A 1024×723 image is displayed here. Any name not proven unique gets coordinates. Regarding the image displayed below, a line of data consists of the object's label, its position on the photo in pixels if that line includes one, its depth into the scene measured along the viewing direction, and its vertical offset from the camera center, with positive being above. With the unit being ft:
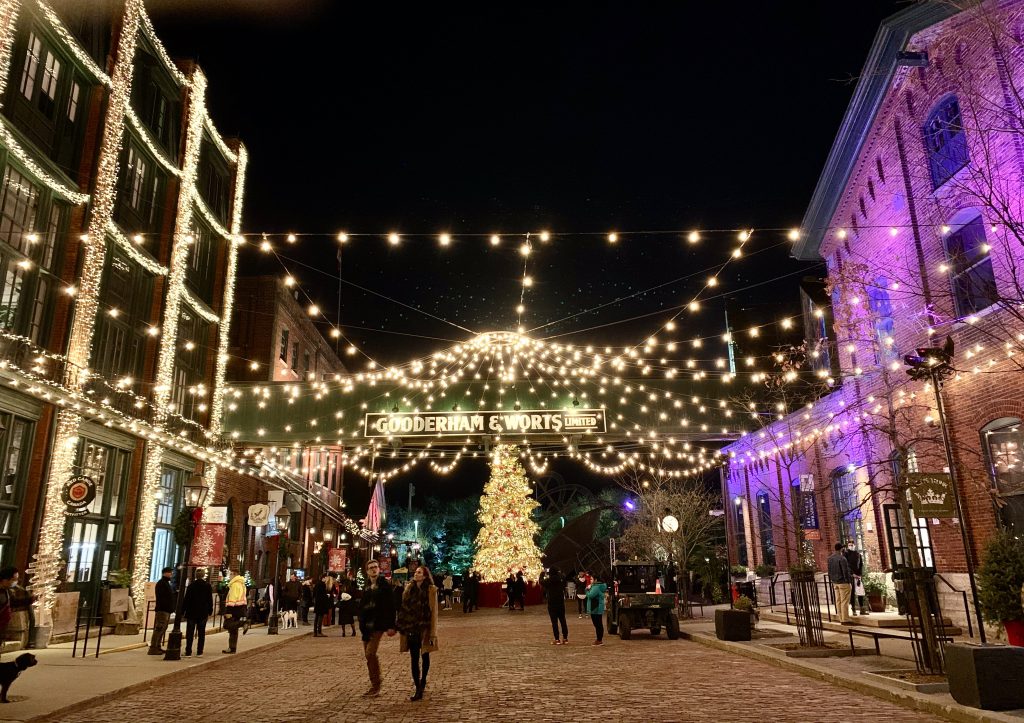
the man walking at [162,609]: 46.88 -1.66
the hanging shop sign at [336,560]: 101.24 +2.65
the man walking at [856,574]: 62.69 +0.07
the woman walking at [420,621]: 30.99 -1.64
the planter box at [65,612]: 52.85 -2.00
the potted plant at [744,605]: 56.03 -2.07
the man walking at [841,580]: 56.24 -0.35
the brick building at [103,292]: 52.08 +23.91
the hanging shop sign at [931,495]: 33.31 +3.42
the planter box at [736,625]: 50.16 -3.14
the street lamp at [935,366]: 33.30 +9.28
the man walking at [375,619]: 31.68 -1.57
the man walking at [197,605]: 45.39 -1.34
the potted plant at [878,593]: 61.87 -1.45
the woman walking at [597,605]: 53.36 -1.88
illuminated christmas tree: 128.98 +8.80
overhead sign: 79.05 +15.76
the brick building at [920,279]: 47.06 +20.26
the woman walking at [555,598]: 52.47 -1.34
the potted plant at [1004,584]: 38.17 -0.53
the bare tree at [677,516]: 106.01 +8.95
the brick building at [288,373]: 99.49 +27.81
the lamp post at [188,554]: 43.71 +1.77
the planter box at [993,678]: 24.41 -3.28
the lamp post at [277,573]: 66.18 +0.67
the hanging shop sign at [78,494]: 53.31 +6.04
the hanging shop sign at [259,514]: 76.07 +6.54
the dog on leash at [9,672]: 27.40 -3.10
